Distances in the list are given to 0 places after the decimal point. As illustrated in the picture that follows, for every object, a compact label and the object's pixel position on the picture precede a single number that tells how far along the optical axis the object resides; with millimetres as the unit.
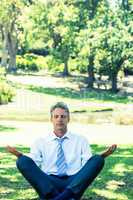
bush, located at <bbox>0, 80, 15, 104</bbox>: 34469
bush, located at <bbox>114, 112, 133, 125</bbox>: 27100
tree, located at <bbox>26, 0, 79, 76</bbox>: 45781
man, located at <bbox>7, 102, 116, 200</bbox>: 6633
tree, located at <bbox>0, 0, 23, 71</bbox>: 47250
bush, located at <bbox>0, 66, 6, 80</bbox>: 36312
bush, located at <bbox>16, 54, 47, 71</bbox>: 56219
